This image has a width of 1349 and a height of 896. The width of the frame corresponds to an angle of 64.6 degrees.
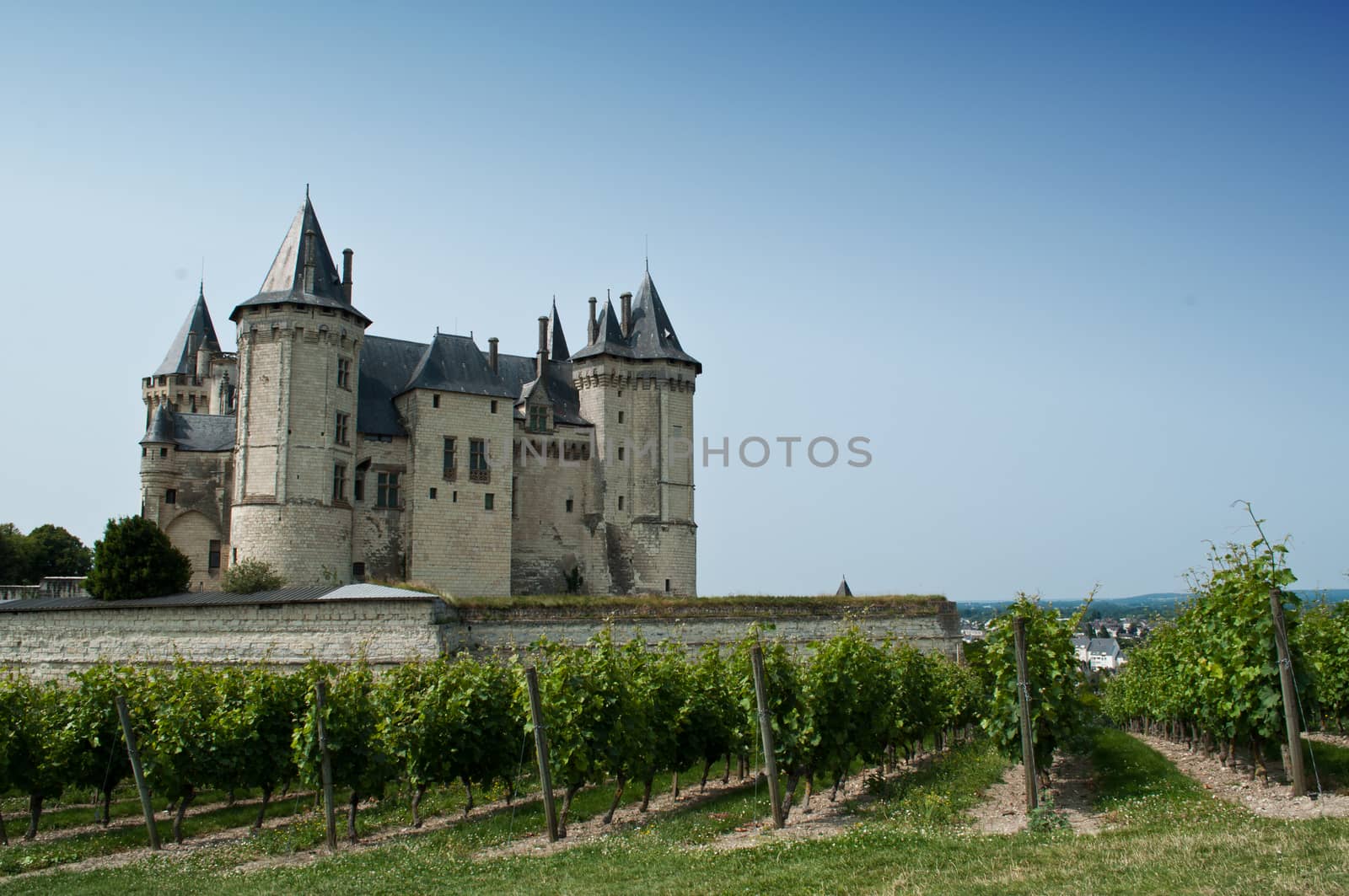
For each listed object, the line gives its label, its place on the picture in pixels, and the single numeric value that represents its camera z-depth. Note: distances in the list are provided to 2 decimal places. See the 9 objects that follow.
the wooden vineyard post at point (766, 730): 12.38
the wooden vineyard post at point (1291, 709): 11.14
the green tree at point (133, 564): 29.38
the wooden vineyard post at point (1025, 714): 11.73
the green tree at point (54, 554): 55.50
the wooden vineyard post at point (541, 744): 12.77
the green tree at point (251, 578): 31.23
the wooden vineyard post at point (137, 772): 14.81
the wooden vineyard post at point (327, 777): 13.93
